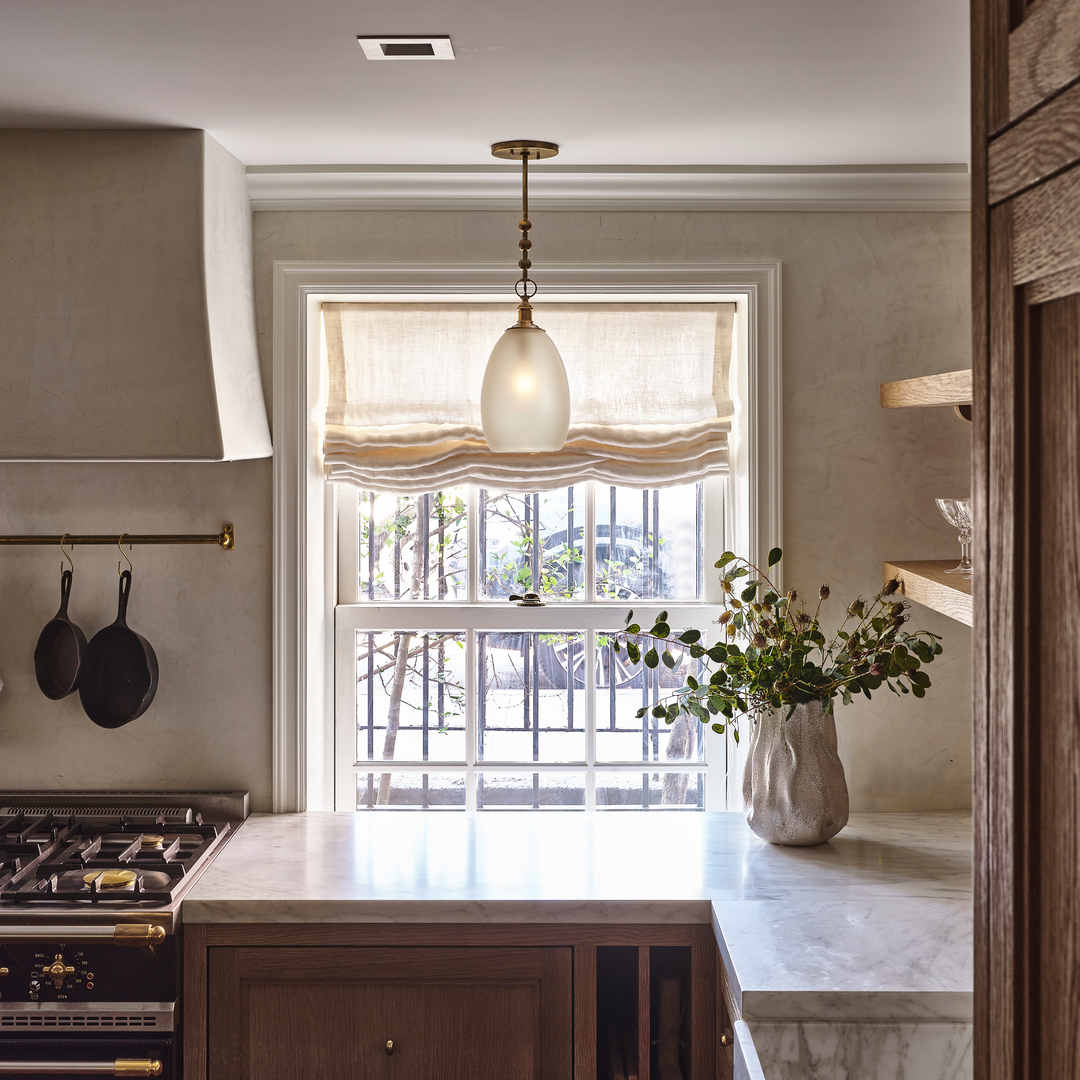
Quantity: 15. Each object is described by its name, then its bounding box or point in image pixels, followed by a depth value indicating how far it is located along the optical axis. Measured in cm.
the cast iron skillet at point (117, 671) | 218
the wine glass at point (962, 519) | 170
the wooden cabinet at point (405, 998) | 177
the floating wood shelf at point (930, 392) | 162
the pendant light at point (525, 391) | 189
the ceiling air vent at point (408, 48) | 146
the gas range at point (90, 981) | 172
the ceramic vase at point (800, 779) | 200
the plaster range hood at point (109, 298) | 192
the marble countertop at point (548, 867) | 175
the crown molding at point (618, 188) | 214
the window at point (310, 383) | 224
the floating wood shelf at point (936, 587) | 154
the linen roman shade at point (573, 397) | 235
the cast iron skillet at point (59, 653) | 218
